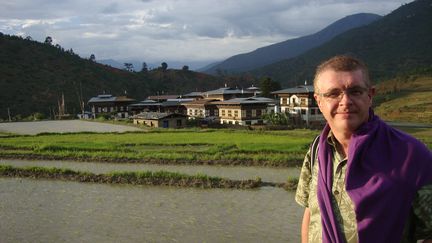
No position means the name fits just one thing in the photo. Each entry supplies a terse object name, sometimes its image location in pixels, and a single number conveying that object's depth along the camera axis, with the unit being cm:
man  215
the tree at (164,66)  11042
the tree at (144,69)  11000
